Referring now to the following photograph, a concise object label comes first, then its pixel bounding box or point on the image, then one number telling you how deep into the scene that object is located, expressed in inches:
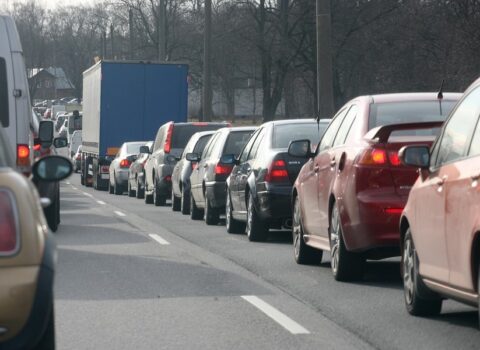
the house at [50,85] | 5132.9
